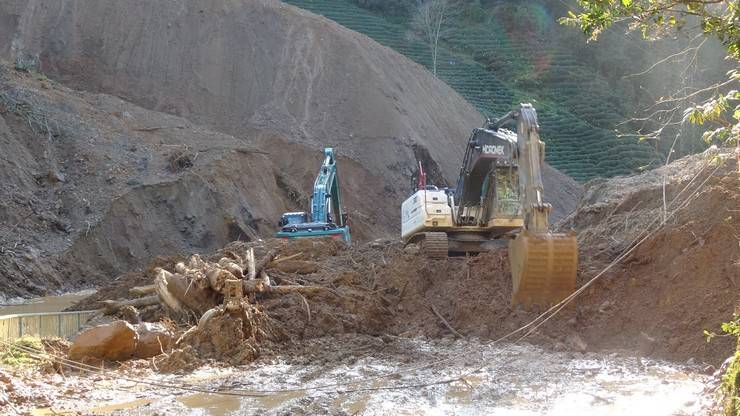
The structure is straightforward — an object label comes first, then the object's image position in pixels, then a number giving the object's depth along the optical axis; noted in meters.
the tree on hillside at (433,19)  53.94
